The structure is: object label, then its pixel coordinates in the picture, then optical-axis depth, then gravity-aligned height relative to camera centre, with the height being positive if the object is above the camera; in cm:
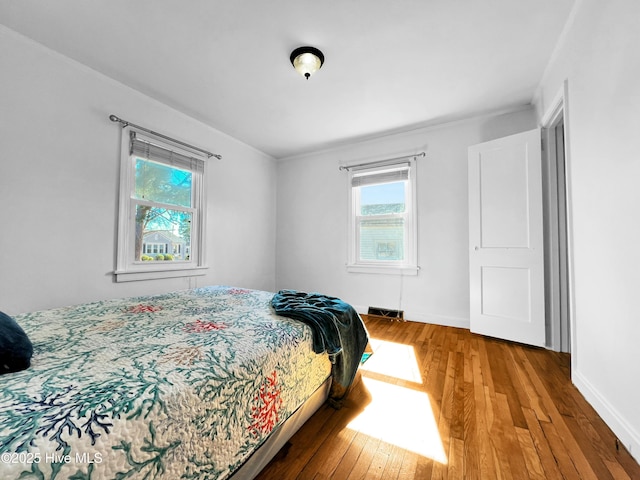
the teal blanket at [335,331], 147 -51
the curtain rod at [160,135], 246 +121
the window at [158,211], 259 +40
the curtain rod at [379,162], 346 +123
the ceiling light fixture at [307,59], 208 +154
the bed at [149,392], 56 -42
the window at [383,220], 355 +40
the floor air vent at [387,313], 353 -93
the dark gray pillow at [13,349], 80 -34
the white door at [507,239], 256 +9
